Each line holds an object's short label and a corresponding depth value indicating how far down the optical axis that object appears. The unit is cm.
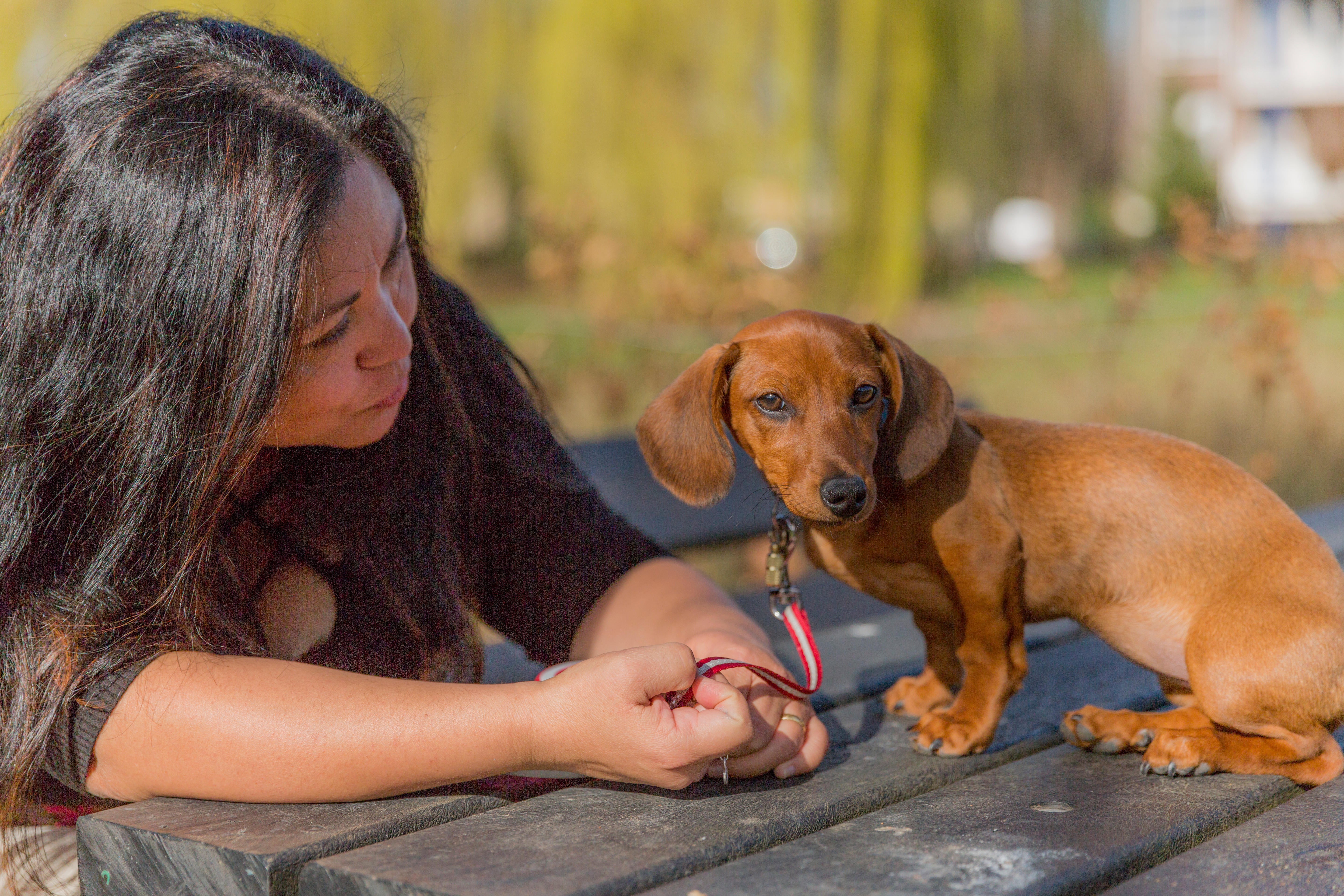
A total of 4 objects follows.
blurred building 2378
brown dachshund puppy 139
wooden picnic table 104
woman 119
